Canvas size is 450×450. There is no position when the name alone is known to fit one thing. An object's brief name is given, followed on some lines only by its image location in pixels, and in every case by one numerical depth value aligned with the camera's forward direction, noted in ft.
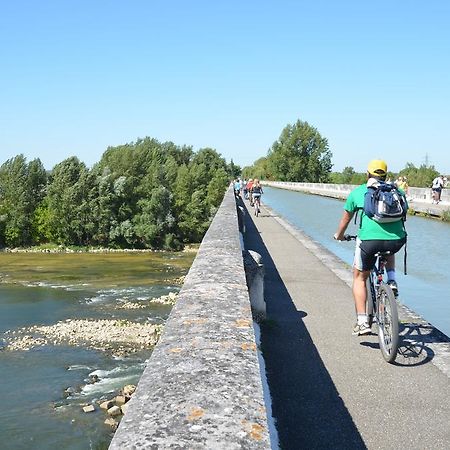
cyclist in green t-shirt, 17.94
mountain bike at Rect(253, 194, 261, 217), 93.45
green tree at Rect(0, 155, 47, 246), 241.96
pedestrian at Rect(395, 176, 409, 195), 75.94
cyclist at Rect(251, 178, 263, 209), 95.00
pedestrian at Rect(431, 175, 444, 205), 96.37
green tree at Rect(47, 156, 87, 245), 239.91
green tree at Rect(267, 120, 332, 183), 449.48
